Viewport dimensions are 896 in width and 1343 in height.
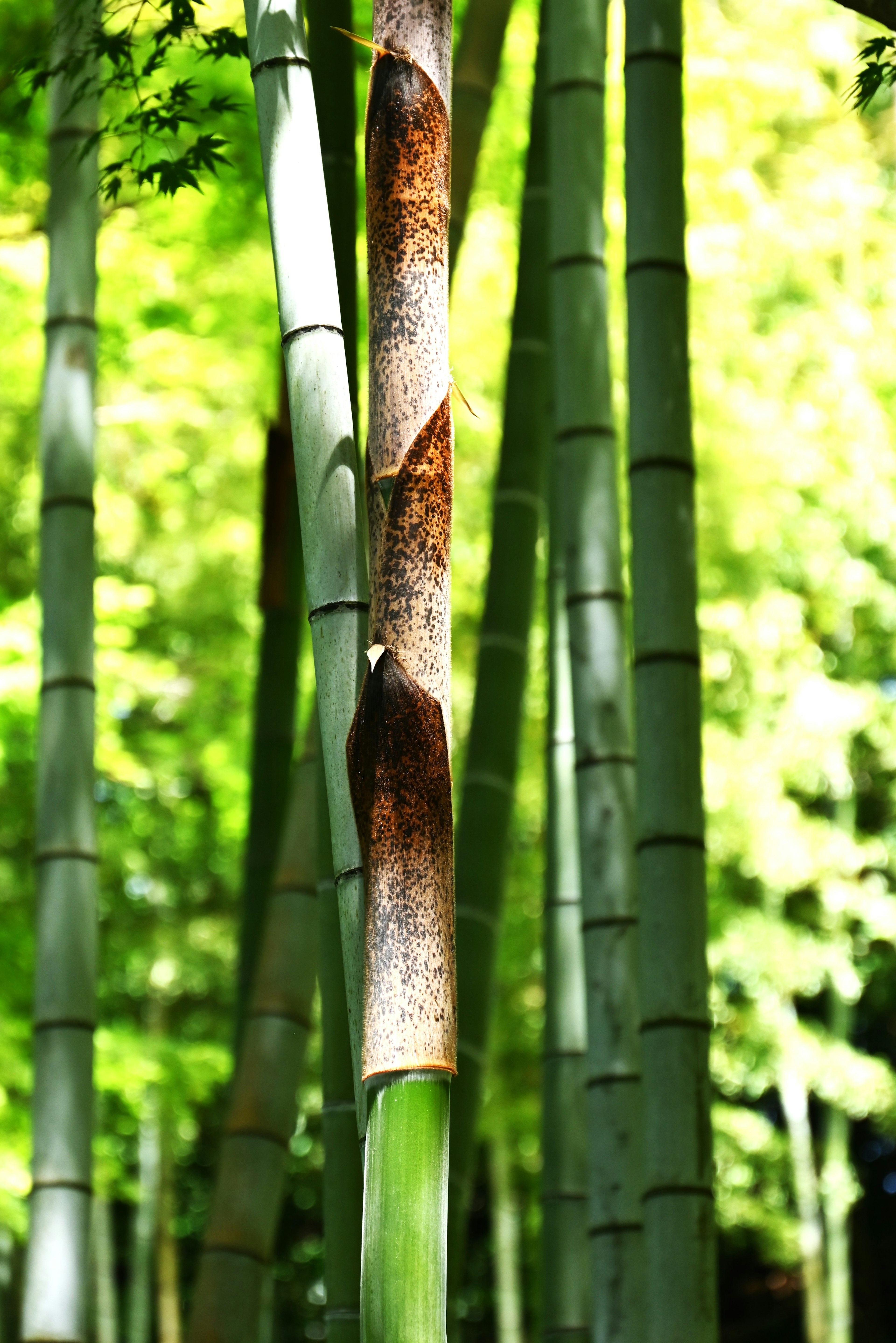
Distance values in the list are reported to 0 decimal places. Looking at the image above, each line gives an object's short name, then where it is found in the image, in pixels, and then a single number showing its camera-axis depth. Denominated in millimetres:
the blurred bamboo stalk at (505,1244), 15344
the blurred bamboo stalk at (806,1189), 15297
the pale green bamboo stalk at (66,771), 4832
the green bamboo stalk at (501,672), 6020
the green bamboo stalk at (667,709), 4180
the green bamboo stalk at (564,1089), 6465
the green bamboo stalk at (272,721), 6508
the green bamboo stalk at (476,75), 6551
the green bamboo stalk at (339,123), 4371
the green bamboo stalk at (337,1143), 3678
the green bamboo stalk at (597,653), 5109
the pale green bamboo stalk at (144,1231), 15594
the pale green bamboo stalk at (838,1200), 15383
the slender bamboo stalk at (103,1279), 15672
